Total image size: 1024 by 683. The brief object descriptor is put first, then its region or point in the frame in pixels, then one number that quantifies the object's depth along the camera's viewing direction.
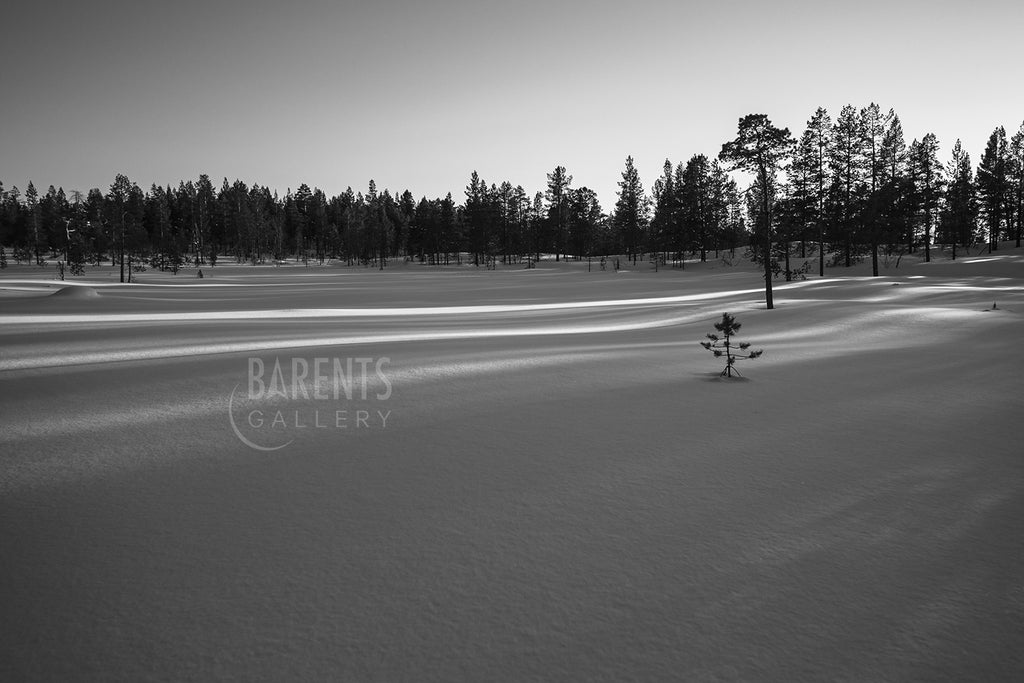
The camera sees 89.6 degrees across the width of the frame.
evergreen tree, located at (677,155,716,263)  61.56
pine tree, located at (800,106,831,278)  44.06
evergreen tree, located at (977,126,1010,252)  55.53
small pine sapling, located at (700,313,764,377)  8.05
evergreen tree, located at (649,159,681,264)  63.57
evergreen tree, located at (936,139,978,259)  55.06
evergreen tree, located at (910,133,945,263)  44.03
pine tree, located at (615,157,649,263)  70.19
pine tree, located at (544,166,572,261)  79.69
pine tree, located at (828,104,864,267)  42.88
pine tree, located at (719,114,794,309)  20.46
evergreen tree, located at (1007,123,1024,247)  55.97
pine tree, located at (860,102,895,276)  43.23
